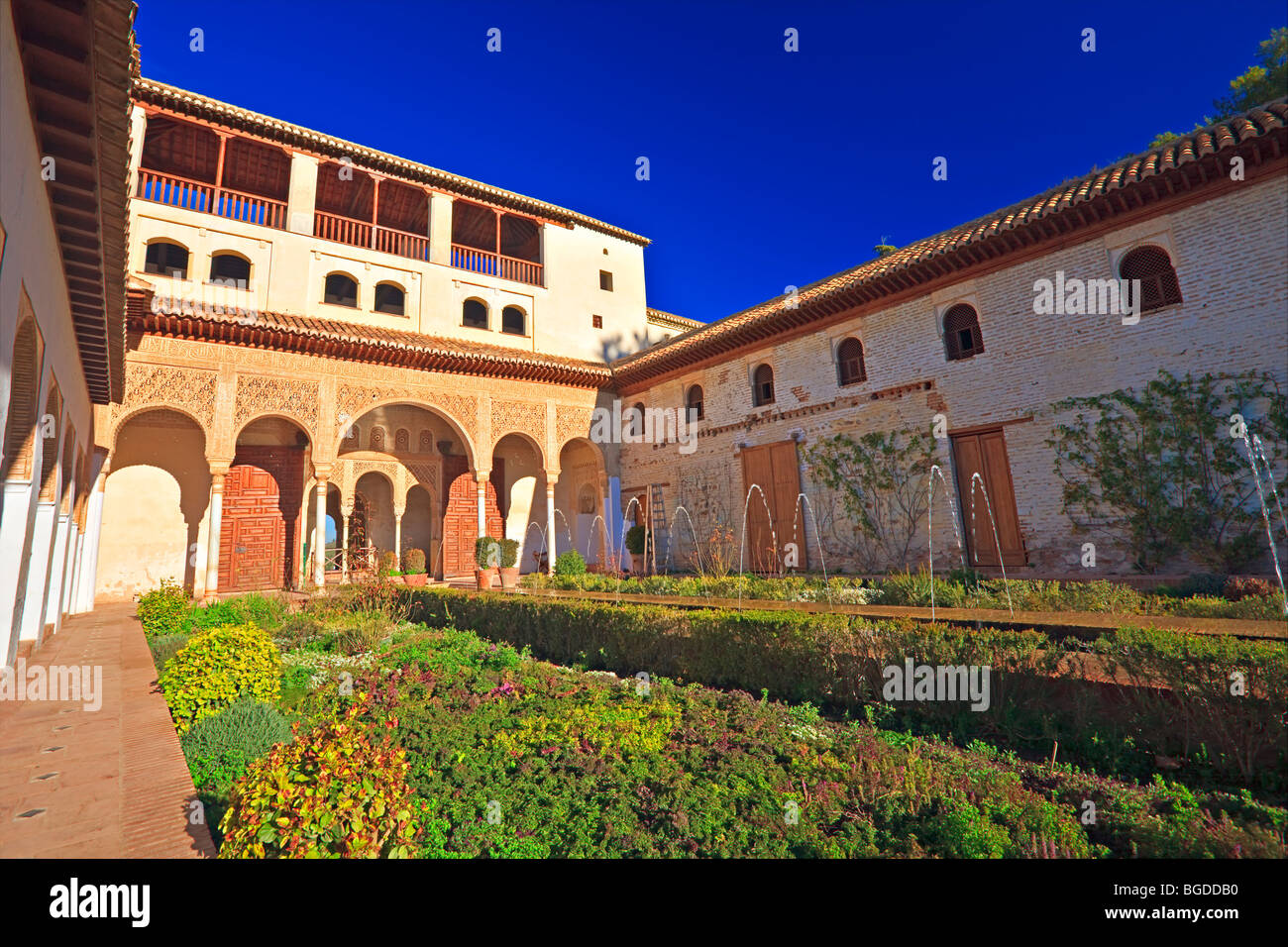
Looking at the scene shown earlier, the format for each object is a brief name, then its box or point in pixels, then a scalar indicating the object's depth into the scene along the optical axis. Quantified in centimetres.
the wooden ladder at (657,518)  1569
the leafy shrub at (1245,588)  653
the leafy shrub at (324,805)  213
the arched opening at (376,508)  1694
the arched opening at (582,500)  1806
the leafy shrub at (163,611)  841
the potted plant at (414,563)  1590
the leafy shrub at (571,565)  1395
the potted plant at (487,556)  1391
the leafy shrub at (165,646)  668
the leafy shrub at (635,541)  1591
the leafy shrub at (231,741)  366
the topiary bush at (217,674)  456
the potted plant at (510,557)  1425
